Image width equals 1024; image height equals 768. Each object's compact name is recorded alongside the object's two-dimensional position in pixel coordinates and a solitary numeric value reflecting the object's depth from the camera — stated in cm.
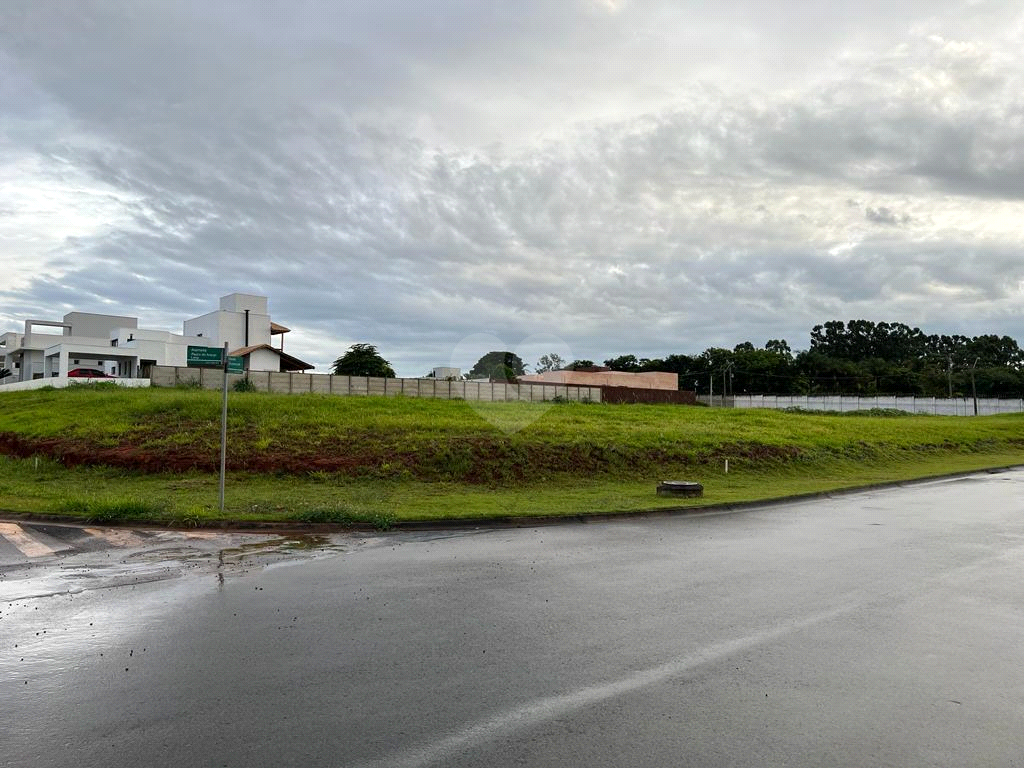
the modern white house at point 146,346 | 6906
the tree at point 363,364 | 7594
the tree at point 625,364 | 13688
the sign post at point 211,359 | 1330
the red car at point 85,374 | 5818
